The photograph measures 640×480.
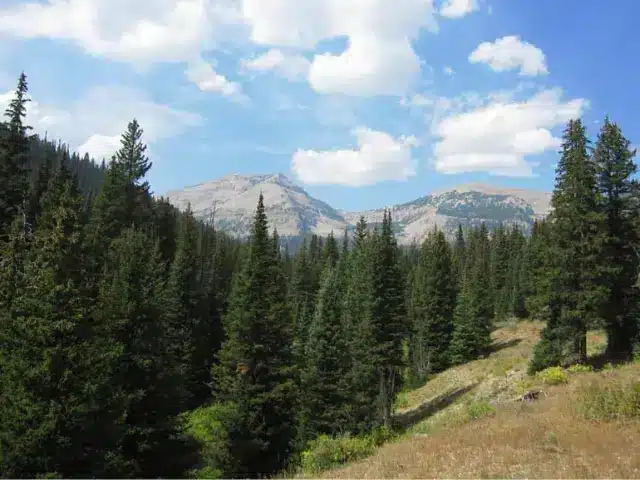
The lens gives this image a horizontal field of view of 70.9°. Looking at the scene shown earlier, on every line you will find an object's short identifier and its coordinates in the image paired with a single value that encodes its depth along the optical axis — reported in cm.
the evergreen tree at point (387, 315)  3756
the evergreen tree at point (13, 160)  3272
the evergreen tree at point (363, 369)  3422
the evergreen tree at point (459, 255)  8396
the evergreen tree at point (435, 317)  5528
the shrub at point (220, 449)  2648
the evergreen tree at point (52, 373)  1458
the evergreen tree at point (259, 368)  2677
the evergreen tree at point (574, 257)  3011
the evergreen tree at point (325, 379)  3316
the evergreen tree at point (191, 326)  4853
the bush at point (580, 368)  2800
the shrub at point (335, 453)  1641
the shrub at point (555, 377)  2548
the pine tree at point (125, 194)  3925
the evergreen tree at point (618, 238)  3078
